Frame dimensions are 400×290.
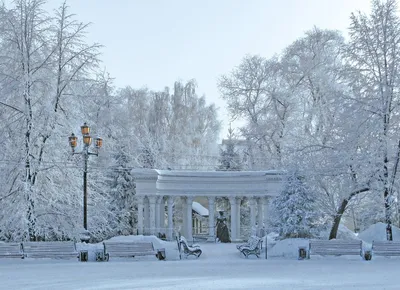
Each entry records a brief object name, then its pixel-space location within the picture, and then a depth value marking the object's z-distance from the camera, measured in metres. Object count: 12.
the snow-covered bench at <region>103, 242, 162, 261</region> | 20.56
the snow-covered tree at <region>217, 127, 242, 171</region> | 42.19
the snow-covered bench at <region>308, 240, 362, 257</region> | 20.72
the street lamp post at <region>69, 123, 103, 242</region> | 21.23
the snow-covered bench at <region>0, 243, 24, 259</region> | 19.89
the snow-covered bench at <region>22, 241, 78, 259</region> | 20.12
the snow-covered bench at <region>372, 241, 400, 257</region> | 20.77
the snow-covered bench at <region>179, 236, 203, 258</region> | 22.03
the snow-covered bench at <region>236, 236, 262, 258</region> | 22.11
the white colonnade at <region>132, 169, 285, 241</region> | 32.56
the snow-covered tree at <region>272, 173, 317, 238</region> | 23.09
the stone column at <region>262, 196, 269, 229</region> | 33.15
